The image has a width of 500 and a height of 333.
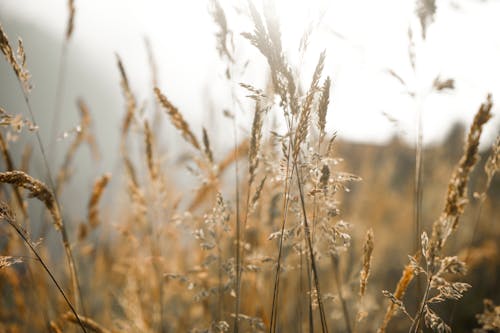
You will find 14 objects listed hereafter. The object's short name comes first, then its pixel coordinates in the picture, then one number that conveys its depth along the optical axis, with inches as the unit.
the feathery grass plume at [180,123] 21.3
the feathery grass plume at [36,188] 18.6
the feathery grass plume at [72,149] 27.3
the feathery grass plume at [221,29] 19.7
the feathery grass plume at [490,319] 19.5
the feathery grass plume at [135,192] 24.3
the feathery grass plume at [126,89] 22.3
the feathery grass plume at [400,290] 18.9
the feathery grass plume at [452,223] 17.2
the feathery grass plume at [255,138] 19.1
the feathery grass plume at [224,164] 25.3
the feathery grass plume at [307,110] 17.9
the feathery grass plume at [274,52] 17.9
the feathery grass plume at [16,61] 19.3
